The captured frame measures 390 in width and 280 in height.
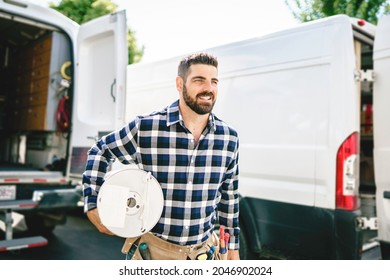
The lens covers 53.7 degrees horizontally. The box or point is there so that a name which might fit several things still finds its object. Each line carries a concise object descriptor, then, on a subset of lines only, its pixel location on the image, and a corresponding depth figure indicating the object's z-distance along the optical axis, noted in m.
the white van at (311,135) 2.49
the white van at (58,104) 3.15
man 1.46
